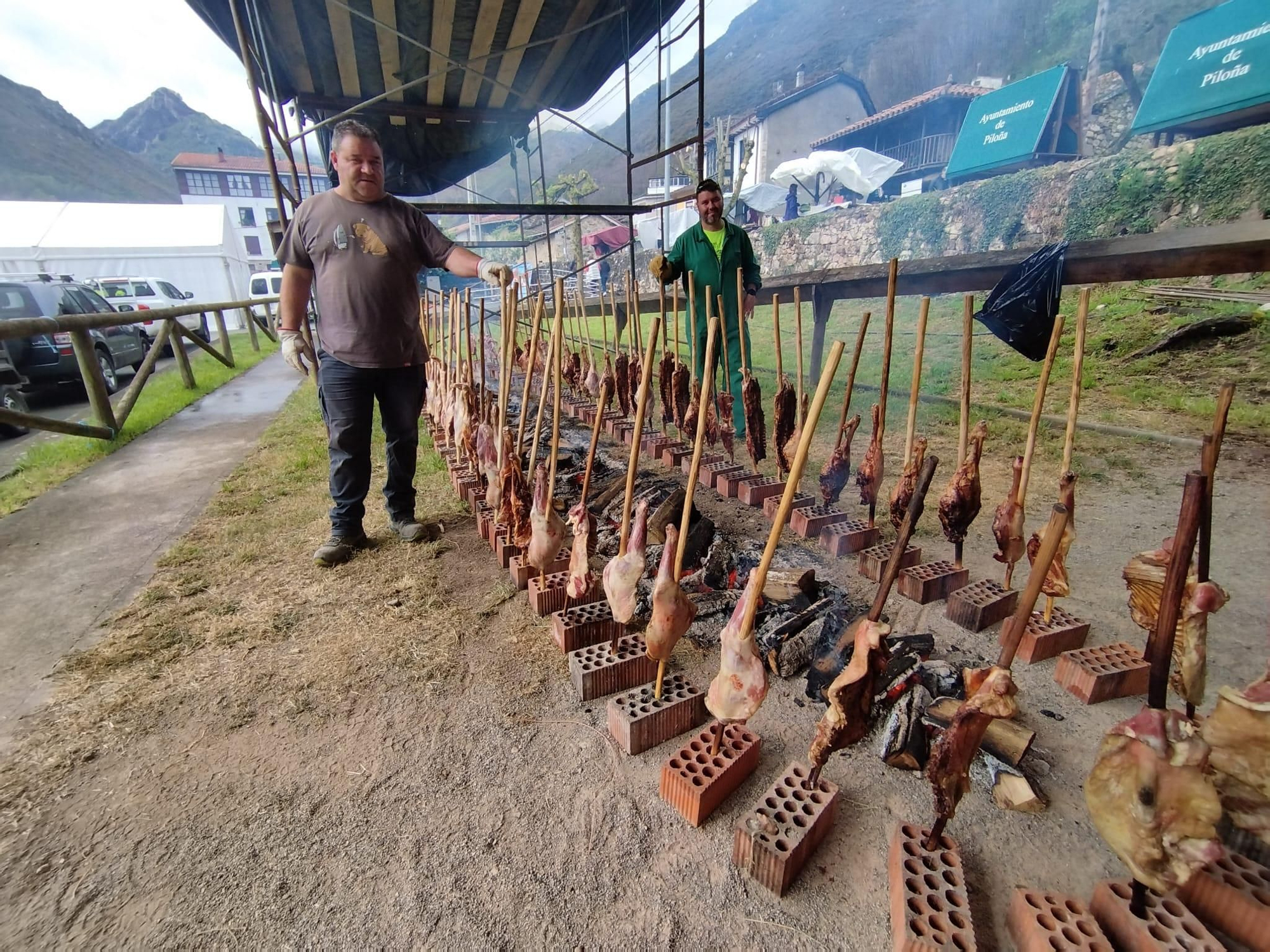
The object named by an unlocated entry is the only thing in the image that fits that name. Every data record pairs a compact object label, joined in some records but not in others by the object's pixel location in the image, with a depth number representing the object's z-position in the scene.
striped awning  4.90
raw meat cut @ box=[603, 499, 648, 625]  2.27
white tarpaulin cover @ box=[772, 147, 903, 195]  23.27
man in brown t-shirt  3.38
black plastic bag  3.59
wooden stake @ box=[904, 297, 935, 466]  2.84
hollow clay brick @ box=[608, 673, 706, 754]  2.21
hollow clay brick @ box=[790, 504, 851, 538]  3.78
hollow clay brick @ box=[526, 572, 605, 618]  3.12
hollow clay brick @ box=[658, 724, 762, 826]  1.90
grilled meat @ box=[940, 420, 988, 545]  2.69
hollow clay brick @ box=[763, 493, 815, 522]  3.99
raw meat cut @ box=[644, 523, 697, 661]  2.10
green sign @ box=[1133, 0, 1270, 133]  12.32
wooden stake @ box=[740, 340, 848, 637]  1.50
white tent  20.98
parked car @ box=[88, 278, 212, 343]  15.62
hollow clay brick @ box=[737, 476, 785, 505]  4.30
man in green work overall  4.97
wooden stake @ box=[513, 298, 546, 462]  3.08
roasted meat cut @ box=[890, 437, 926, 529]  2.98
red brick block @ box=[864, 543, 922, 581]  3.23
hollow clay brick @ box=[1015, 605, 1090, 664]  2.57
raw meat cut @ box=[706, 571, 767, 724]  1.81
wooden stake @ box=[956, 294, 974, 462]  2.73
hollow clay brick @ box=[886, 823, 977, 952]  1.44
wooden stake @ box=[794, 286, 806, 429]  3.83
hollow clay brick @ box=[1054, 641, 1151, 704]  2.35
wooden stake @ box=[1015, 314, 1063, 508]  2.52
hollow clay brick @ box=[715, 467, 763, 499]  4.52
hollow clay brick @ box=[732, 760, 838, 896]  1.67
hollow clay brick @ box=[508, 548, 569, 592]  3.36
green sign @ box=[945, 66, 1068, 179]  18.22
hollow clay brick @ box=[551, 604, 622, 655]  2.77
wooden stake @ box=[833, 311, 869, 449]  3.21
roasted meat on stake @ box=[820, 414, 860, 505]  3.61
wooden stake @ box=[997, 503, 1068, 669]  1.33
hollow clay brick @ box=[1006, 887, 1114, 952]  1.40
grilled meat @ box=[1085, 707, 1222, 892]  1.16
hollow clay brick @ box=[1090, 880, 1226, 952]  1.37
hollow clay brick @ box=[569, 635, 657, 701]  2.50
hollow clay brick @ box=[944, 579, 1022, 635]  2.81
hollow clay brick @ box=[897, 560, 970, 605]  3.05
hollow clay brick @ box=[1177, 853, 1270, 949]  1.44
